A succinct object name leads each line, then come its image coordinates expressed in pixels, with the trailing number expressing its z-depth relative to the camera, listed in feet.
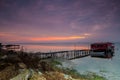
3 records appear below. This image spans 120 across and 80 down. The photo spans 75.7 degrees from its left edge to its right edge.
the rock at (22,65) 15.21
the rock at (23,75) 12.82
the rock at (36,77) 13.63
